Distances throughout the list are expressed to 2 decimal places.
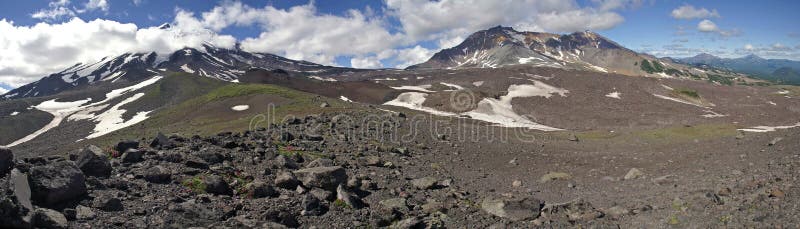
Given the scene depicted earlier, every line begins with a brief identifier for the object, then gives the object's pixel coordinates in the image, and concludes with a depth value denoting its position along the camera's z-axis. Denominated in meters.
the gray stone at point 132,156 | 18.69
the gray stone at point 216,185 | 16.59
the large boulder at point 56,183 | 12.44
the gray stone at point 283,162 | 22.01
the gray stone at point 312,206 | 15.96
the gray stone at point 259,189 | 16.91
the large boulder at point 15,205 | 10.12
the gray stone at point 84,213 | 12.40
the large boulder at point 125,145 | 21.14
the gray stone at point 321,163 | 22.39
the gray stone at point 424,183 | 22.23
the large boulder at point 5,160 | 14.09
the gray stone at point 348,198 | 17.44
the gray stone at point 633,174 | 27.42
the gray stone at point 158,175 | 16.45
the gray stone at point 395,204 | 17.83
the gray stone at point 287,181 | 18.31
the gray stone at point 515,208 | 17.59
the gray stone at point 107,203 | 13.19
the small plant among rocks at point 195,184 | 16.56
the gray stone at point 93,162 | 15.81
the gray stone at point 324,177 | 18.48
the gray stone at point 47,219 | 11.06
